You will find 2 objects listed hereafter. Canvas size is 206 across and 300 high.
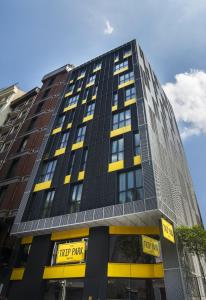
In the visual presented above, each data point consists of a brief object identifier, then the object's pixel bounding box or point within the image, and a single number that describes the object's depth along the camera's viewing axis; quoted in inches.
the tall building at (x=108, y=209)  588.4
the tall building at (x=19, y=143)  929.5
